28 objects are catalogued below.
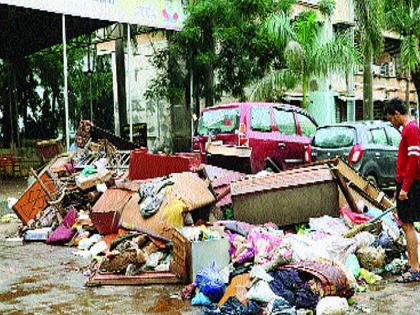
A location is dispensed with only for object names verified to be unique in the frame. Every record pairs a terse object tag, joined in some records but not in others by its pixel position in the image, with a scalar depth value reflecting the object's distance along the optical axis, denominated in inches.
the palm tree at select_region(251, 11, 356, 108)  735.1
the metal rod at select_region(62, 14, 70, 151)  575.8
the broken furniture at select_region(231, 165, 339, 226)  333.4
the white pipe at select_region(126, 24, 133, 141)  647.5
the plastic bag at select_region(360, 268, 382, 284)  269.7
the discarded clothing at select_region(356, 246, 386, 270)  280.8
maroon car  505.0
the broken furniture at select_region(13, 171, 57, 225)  428.8
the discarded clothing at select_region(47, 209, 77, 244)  382.6
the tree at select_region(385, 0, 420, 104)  922.7
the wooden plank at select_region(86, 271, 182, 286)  273.4
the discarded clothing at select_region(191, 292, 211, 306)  237.4
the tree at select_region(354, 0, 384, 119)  760.3
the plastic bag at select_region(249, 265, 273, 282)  231.6
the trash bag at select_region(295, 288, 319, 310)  222.1
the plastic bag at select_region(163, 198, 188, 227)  315.6
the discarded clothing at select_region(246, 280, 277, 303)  221.0
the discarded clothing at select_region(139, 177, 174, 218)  327.0
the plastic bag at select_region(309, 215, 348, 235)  312.4
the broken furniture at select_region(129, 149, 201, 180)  406.3
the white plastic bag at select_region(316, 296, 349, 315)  213.2
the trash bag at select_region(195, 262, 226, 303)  238.7
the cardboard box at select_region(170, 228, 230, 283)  265.9
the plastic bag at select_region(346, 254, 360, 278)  269.6
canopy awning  577.6
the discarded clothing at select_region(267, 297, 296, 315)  210.7
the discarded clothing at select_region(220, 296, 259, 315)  217.1
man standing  265.6
